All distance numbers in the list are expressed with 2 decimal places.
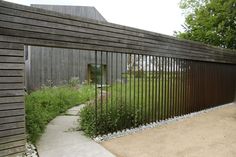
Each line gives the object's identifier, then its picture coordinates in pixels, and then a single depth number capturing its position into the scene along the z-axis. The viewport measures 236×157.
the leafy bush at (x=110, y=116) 3.84
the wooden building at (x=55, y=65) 9.63
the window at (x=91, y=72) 10.49
